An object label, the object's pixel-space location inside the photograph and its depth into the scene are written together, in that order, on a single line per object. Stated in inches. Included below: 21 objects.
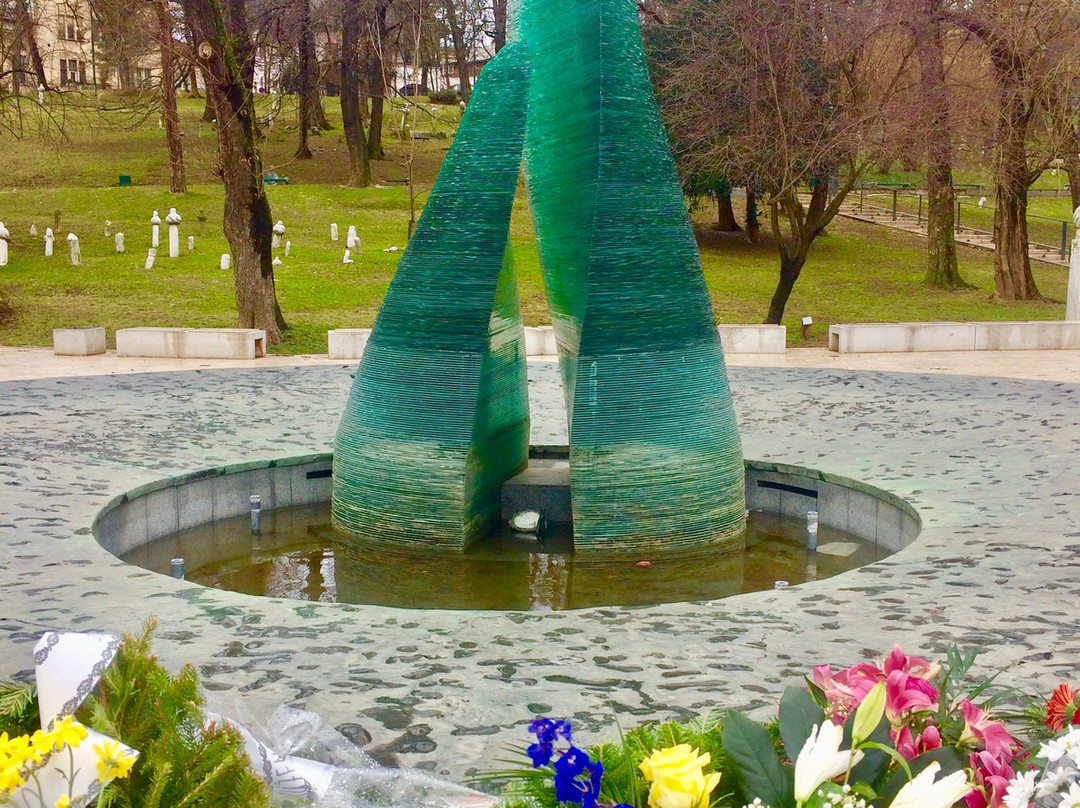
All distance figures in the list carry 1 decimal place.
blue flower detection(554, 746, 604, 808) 88.3
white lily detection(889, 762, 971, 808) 80.9
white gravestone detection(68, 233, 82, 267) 1000.2
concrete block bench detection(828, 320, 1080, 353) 677.3
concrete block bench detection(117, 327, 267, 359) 641.6
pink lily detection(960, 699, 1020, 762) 96.5
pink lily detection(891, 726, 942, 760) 95.0
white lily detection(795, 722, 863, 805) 81.7
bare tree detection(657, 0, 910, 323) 737.6
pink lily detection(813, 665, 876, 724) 96.3
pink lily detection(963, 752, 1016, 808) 89.7
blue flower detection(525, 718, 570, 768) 91.6
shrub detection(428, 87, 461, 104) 1994.8
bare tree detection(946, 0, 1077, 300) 812.0
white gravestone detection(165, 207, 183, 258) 1036.5
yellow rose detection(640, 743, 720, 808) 81.4
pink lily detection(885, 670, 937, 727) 95.4
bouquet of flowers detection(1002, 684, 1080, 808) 80.4
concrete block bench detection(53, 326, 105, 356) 653.9
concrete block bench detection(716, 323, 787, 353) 675.4
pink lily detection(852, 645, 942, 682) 99.5
